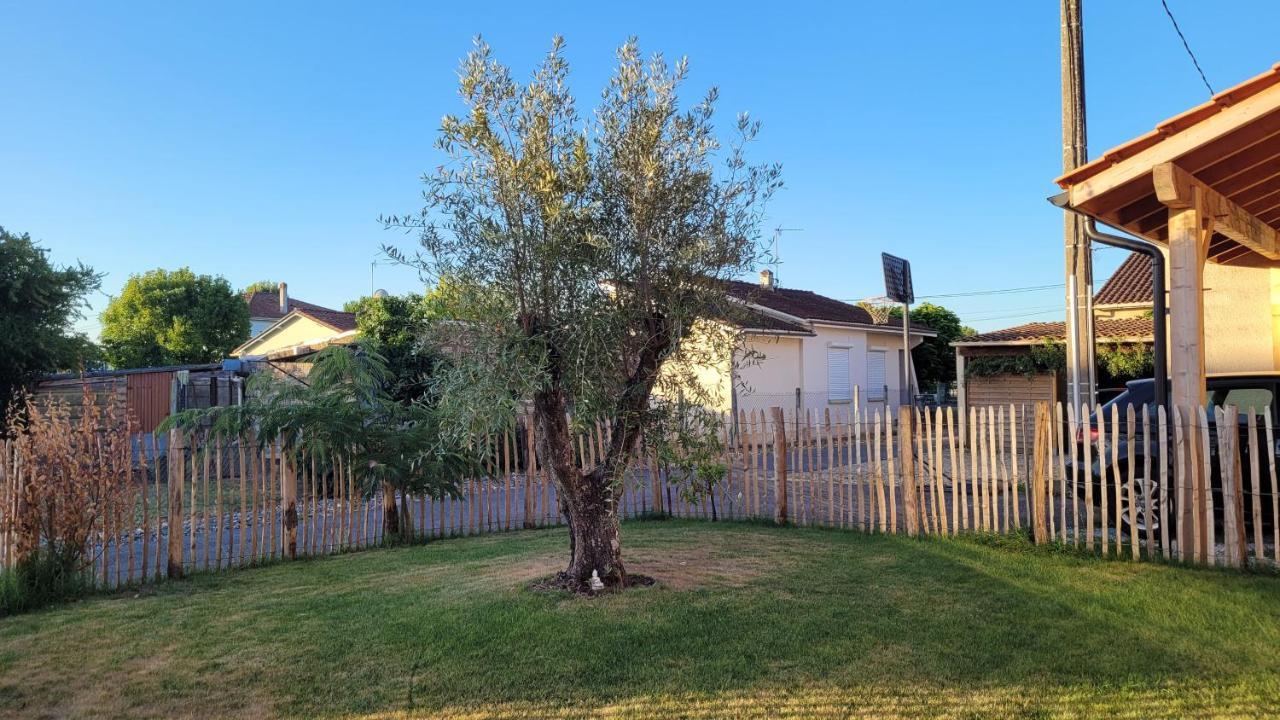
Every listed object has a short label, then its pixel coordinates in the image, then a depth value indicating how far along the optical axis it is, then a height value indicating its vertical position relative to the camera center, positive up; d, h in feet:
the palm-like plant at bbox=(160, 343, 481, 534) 25.13 -0.24
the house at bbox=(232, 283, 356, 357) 110.22 +12.93
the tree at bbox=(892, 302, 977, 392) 106.63 +5.71
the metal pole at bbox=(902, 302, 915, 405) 36.67 +3.02
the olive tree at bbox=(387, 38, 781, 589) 17.30 +3.60
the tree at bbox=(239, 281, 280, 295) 216.74 +37.02
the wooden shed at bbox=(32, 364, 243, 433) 66.85 +3.31
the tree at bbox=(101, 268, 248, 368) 123.13 +16.07
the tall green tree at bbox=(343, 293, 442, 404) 54.95 +6.13
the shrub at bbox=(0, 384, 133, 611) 19.57 -1.73
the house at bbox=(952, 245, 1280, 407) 38.52 +4.04
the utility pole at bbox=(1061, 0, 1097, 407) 32.48 +6.43
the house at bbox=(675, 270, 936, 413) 68.08 +4.61
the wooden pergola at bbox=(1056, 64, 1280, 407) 19.80 +6.07
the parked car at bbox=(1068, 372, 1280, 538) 21.80 -1.37
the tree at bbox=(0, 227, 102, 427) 57.72 +8.56
